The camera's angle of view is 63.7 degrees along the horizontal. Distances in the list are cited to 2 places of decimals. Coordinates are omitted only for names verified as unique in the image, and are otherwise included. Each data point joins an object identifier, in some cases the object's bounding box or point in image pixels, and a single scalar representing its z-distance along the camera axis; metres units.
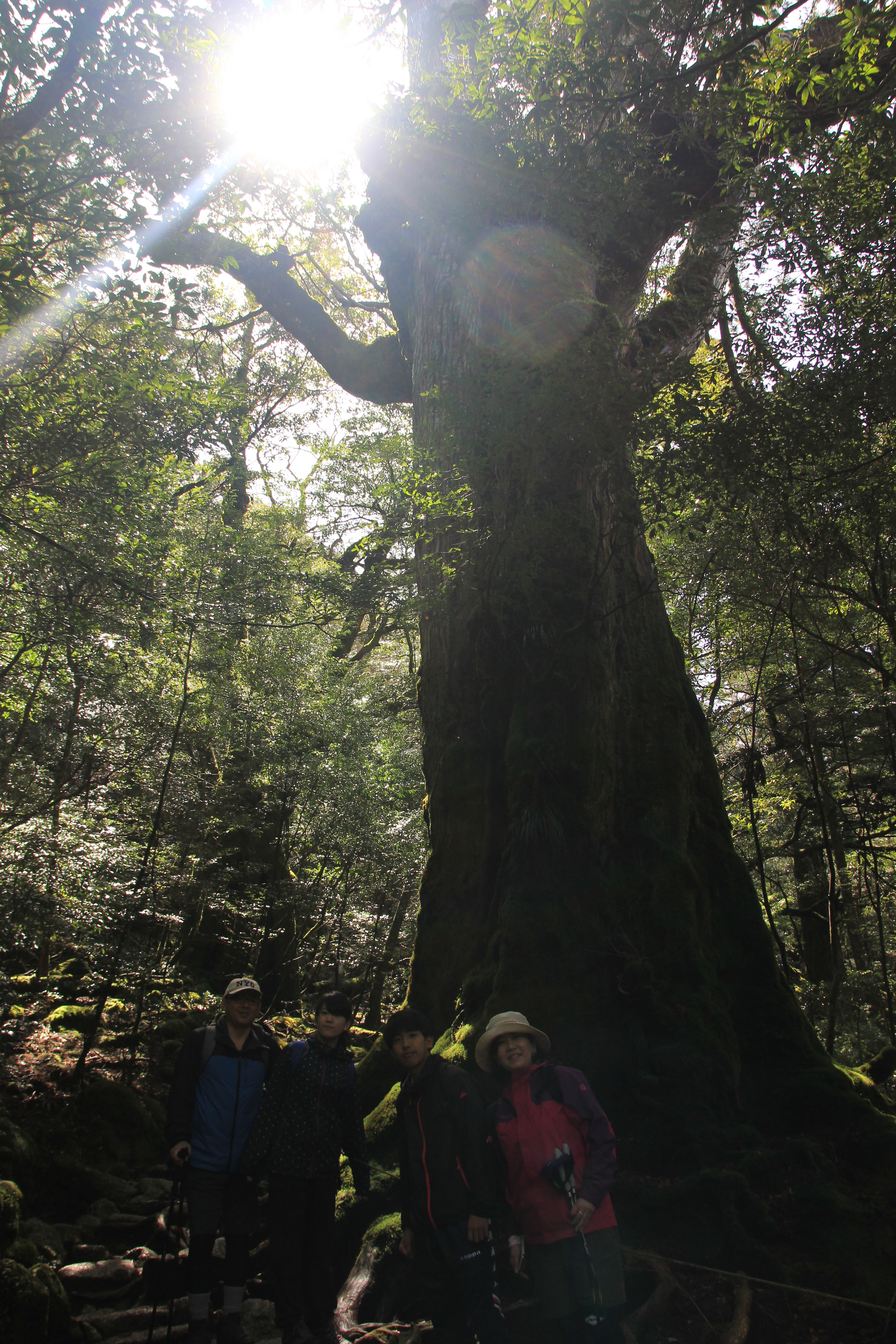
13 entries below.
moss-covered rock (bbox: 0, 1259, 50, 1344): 3.01
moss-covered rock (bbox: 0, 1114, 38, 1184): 4.93
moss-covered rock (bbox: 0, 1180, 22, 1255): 3.44
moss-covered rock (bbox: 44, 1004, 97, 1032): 8.36
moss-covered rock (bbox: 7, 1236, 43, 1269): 3.39
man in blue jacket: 2.96
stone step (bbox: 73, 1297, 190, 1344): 3.27
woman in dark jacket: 2.88
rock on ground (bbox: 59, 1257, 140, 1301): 3.72
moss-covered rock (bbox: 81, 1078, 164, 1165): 6.48
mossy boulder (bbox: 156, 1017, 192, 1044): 8.96
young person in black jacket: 2.59
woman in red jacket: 2.47
